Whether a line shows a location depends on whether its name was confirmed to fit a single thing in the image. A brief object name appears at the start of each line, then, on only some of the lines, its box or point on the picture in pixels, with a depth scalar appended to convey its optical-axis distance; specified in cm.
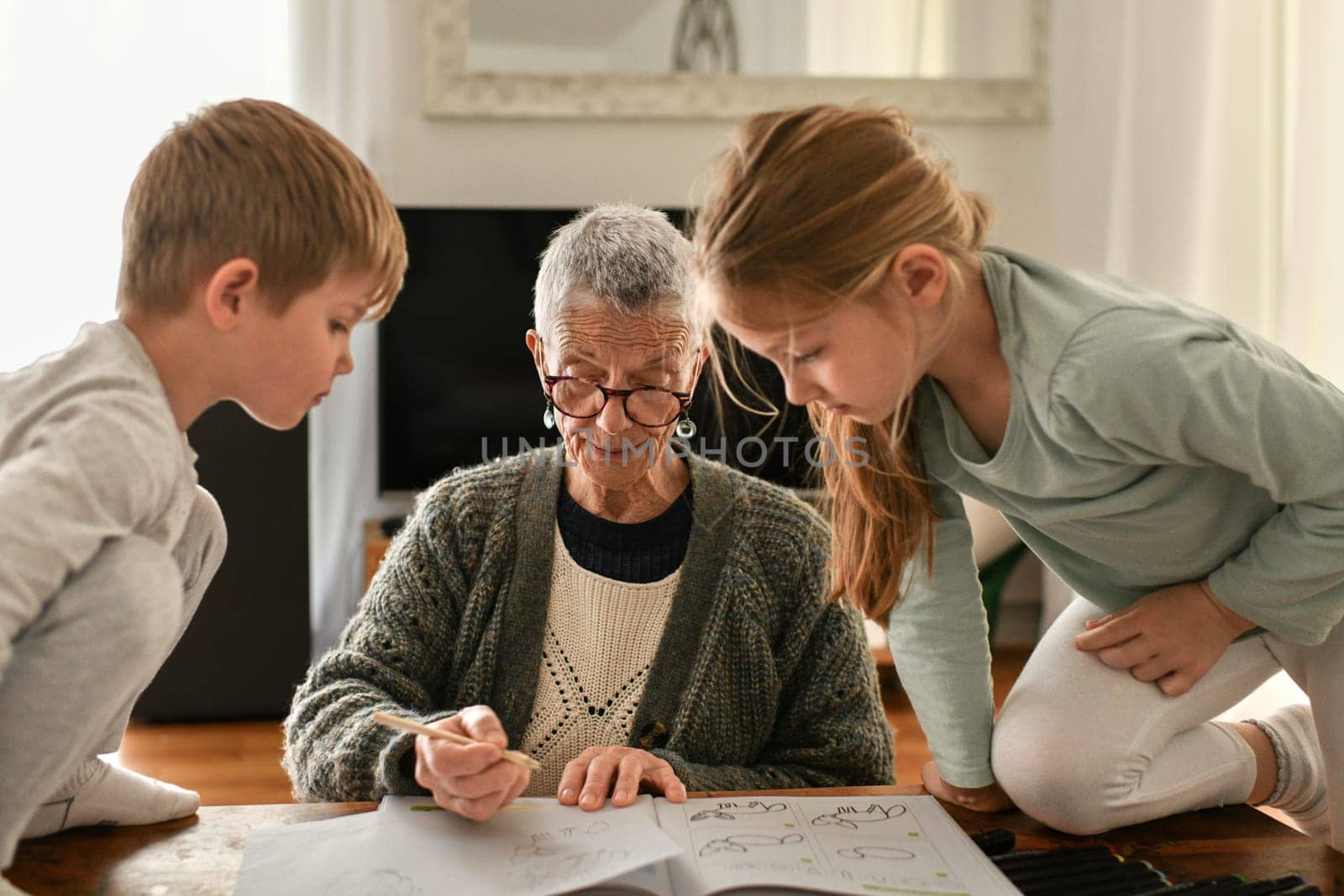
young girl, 99
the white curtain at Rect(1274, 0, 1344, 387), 253
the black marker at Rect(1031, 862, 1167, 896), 88
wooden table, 88
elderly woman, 127
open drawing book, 84
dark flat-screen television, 340
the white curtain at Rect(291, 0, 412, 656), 341
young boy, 73
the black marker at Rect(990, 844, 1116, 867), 93
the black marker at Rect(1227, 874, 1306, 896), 86
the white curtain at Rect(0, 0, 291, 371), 324
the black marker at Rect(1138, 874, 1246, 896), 86
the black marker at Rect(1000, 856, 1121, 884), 90
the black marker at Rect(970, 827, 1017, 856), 97
